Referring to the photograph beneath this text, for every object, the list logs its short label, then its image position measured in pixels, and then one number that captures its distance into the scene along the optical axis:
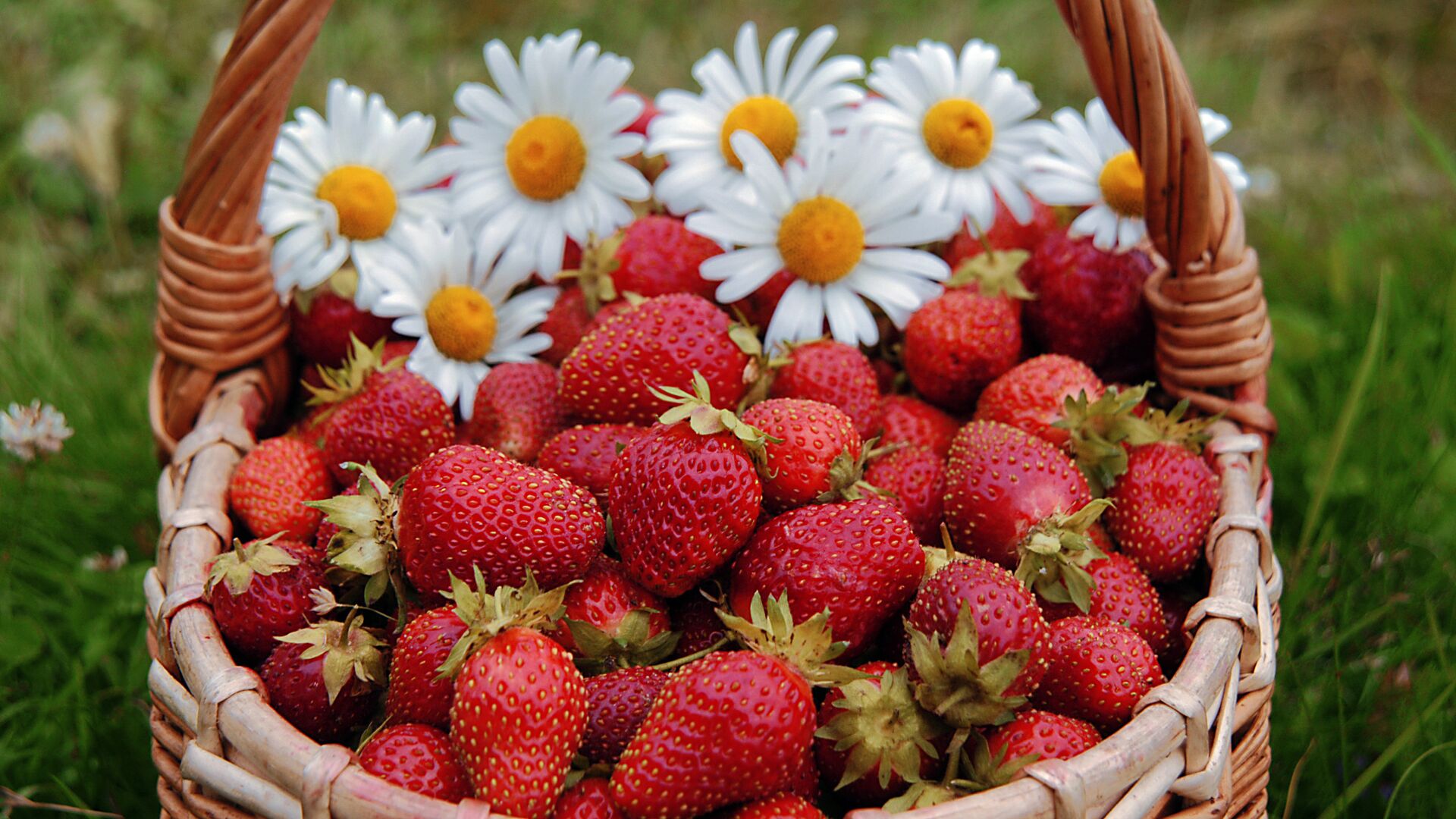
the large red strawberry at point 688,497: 0.81
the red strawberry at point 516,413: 0.87
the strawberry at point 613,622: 0.81
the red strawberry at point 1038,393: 0.87
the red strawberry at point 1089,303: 0.90
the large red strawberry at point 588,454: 0.84
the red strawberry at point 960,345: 0.89
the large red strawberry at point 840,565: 0.81
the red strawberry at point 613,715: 0.80
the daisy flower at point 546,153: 0.92
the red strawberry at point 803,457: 0.83
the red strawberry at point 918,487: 0.85
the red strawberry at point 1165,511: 0.85
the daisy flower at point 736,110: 0.92
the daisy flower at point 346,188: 0.91
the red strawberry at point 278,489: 0.86
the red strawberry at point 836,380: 0.86
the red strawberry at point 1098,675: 0.81
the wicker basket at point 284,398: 0.79
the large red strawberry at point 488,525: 0.81
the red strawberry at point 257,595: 0.82
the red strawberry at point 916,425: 0.88
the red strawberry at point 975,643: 0.79
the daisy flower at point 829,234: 0.89
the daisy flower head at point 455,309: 0.90
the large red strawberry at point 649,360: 0.85
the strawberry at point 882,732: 0.79
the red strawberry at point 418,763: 0.79
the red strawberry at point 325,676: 0.81
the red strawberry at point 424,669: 0.80
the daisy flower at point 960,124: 0.93
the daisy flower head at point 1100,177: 0.91
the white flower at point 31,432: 0.90
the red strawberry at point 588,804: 0.79
